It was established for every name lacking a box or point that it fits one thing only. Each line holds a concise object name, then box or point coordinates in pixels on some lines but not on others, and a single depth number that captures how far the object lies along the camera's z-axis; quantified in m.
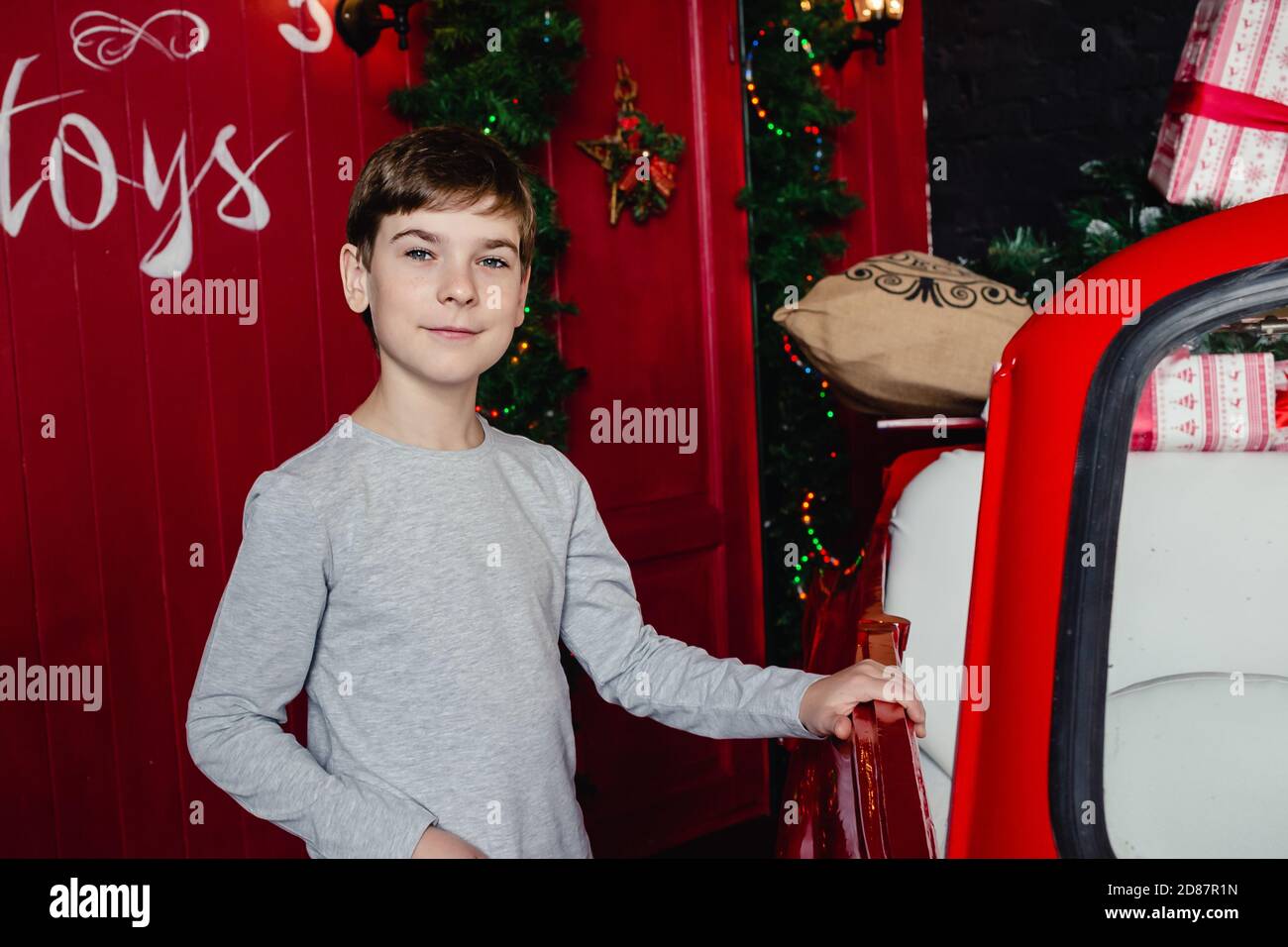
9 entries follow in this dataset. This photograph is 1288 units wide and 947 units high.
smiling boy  1.09
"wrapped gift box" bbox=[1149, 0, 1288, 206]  2.34
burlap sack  2.24
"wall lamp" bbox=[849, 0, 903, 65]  3.54
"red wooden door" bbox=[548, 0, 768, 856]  3.01
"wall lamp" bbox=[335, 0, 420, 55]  2.46
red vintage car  0.91
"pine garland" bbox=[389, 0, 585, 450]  2.41
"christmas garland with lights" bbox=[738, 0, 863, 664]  3.40
